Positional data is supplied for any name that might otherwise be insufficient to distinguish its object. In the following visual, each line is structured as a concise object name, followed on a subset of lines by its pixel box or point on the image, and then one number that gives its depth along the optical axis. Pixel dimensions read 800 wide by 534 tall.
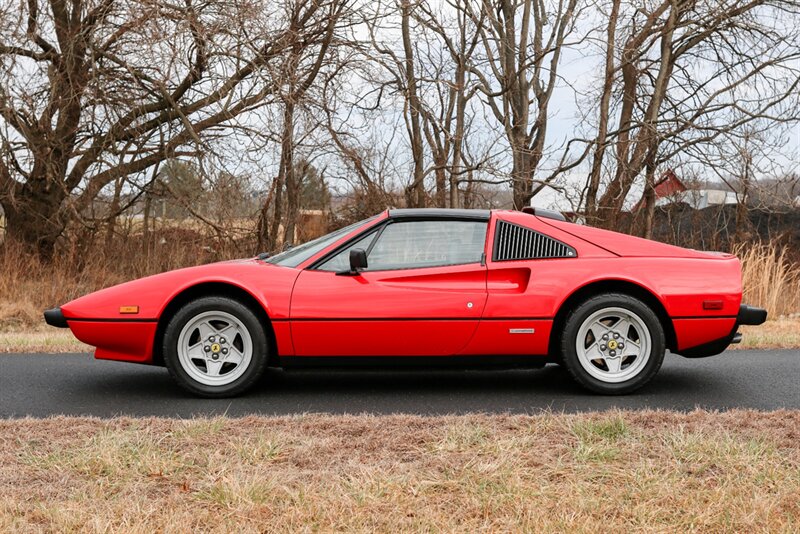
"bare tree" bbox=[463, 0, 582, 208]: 17.33
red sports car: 5.99
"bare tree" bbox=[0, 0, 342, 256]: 13.72
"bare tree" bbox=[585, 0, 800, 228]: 16.30
